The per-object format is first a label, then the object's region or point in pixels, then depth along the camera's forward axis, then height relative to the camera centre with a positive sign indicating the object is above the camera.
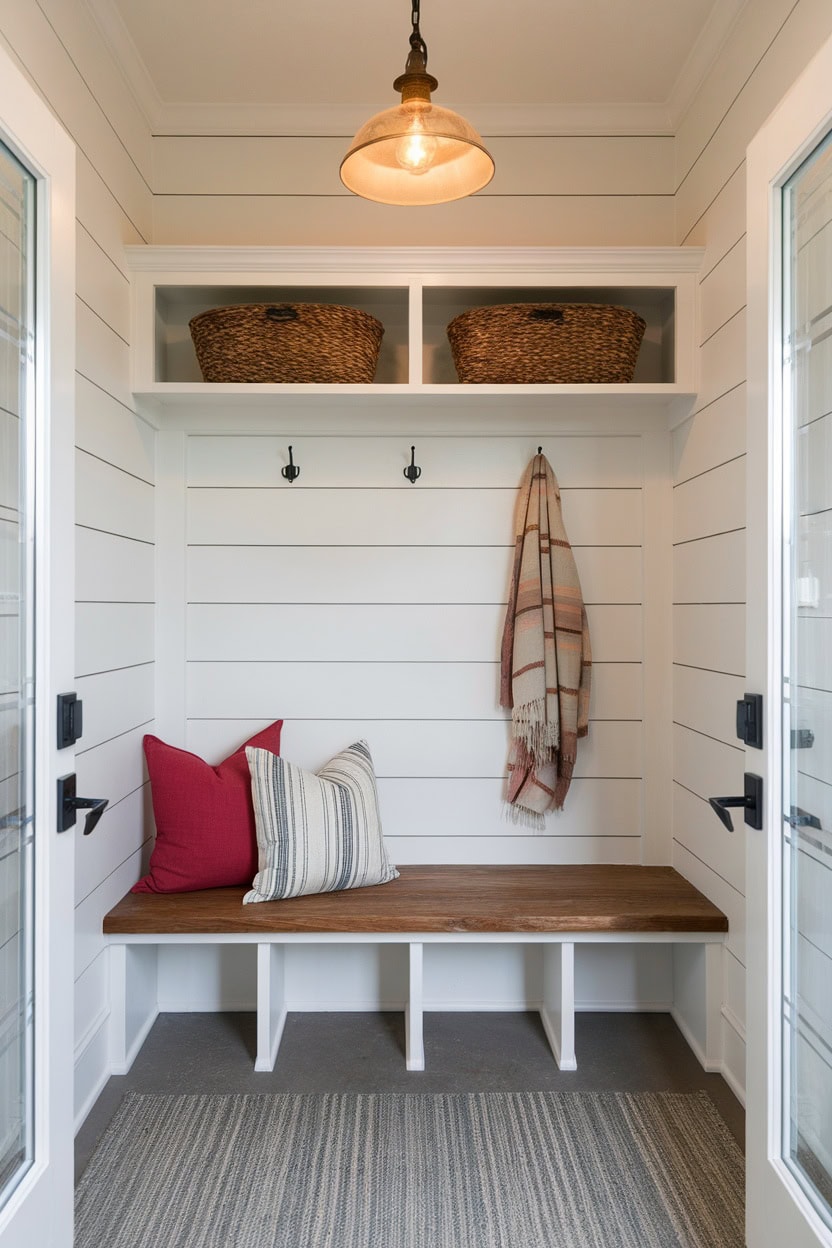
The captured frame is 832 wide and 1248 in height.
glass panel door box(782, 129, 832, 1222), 1.31 -0.10
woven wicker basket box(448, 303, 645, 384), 2.30 +0.73
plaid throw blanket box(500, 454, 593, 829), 2.52 -0.12
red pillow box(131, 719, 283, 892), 2.37 -0.59
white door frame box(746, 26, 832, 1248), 1.41 -0.06
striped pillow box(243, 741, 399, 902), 2.32 -0.60
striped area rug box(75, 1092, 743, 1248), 1.70 -1.21
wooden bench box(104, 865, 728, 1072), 2.22 -0.81
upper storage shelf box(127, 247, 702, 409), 2.32 +0.91
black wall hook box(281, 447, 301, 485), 2.59 +0.42
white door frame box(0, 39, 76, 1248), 1.39 -0.09
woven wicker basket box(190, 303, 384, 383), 2.28 +0.72
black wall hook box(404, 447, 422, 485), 2.58 +0.42
